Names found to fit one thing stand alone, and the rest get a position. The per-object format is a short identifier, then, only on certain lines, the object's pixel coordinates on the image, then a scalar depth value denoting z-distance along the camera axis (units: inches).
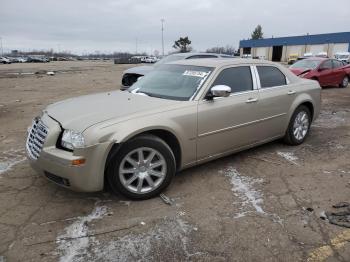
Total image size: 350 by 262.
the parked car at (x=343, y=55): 1487.0
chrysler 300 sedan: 143.1
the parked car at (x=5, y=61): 2501.2
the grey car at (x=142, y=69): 413.4
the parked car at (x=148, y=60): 2437.7
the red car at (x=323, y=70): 552.4
